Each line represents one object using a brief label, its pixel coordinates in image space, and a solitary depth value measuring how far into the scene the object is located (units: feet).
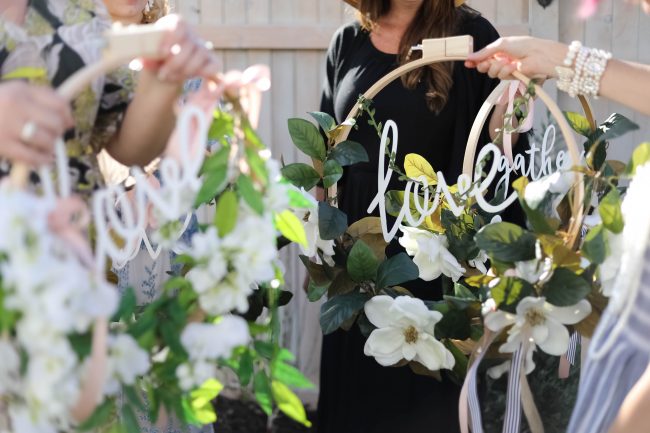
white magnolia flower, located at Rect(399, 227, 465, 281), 6.15
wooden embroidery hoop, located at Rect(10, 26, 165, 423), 4.45
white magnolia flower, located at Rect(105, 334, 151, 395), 4.59
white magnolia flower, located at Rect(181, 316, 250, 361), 4.65
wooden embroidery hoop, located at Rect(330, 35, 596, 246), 5.57
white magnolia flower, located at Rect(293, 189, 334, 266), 6.21
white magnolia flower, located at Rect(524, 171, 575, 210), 5.51
